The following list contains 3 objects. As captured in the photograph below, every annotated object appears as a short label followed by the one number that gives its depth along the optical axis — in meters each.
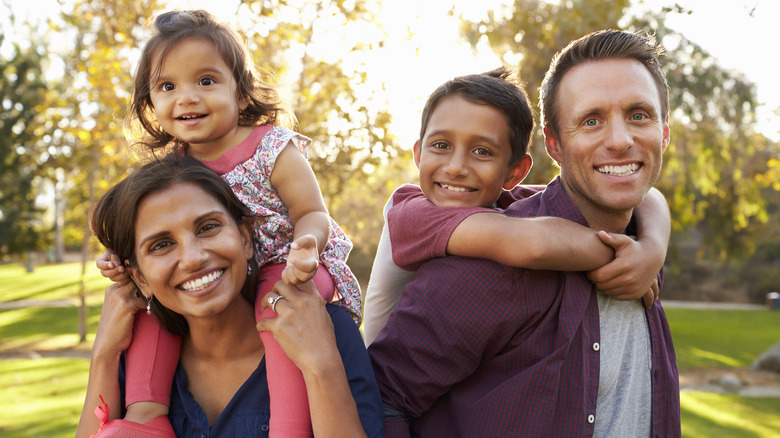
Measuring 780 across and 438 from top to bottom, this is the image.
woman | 2.24
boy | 2.11
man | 2.08
